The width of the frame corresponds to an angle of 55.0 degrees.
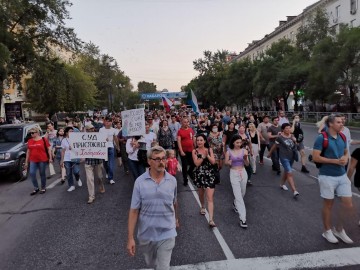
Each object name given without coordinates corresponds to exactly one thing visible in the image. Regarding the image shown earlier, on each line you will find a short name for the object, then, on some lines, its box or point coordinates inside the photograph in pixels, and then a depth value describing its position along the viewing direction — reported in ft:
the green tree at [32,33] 64.86
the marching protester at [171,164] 22.45
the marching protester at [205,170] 18.95
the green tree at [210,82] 223.45
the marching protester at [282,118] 34.83
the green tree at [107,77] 227.20
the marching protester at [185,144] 28.43
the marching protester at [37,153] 26.94
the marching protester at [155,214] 10.90
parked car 33.12
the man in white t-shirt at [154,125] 31.12
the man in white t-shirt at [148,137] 26.02
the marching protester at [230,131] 32.74
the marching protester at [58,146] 33.91
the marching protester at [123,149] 34.18
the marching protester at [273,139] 32.55
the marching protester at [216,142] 27.61
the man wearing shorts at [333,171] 15.67
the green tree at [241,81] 167.51
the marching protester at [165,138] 31.50
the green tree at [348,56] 85.10
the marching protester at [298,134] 32.58
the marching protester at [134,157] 25.18
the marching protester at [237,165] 19.13
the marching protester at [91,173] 25.05
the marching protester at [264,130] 36.03
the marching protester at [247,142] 26.66
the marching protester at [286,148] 25.05
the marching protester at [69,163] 28.94
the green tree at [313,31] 117.29
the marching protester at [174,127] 37.99
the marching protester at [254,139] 32.32
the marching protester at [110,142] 30.58
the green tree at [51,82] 72.43
